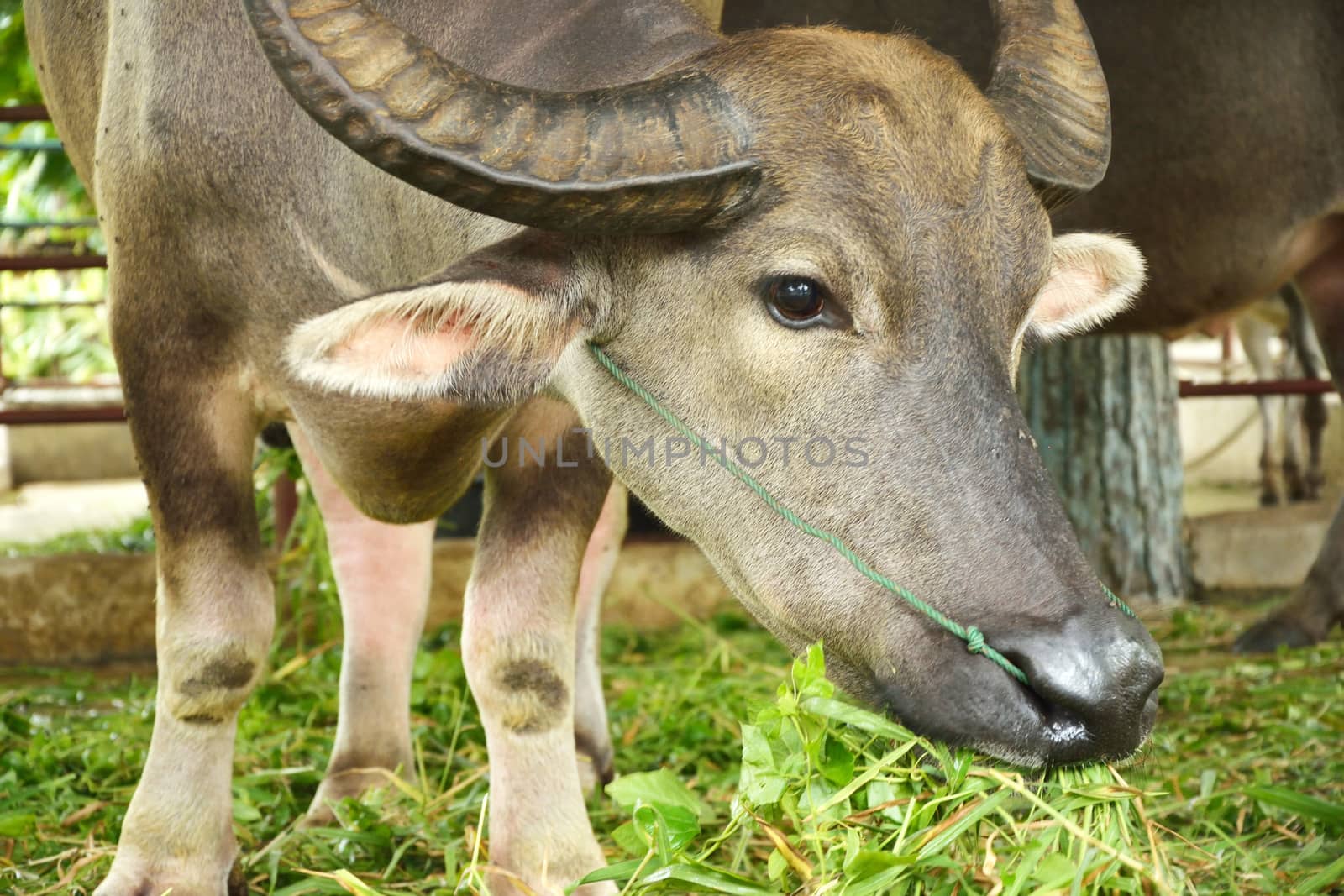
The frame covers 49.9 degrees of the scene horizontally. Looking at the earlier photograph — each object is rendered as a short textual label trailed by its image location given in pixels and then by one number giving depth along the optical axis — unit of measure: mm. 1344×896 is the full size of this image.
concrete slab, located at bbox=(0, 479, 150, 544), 7973
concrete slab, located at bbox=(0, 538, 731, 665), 5070
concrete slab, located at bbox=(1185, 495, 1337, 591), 5902
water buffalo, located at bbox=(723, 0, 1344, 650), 4109
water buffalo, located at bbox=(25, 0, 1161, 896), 2033
